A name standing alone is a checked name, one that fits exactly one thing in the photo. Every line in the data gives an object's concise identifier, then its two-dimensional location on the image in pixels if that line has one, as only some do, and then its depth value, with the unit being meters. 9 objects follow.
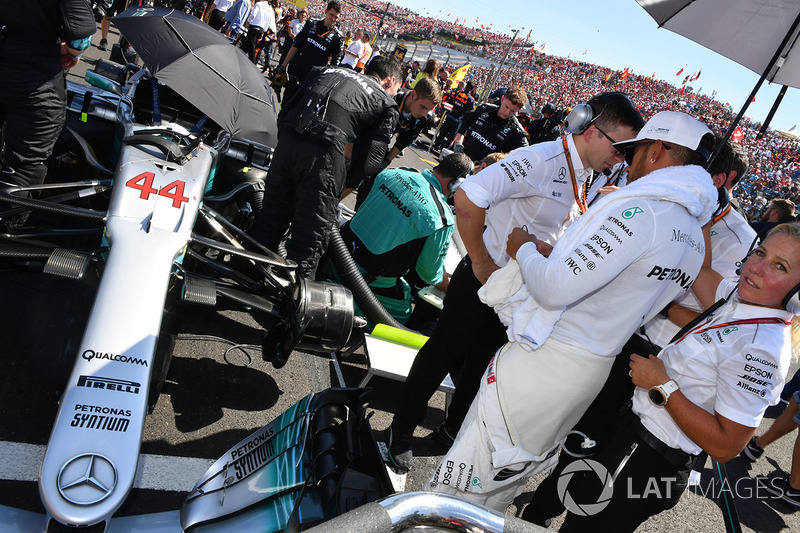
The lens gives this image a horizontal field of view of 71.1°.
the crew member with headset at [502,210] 2.36
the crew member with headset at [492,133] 7.50
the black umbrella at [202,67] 3.38
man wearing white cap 1.69
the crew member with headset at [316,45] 7.97
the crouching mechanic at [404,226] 3.70
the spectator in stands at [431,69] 7.21
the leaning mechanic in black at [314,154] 3.46
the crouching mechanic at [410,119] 4.75
